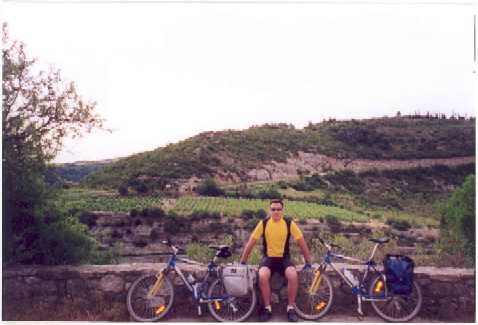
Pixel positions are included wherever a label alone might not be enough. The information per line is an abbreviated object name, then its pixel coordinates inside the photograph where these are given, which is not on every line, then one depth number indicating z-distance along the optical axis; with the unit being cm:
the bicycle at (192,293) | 566
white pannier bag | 553
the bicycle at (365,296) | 565
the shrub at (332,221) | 1972
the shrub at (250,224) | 2096
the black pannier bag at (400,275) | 554
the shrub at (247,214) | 2105
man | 558
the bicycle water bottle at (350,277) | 573
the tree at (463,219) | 707
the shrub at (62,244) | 680
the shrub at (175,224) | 2327
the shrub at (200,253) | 799
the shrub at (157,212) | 2358
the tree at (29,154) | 679
